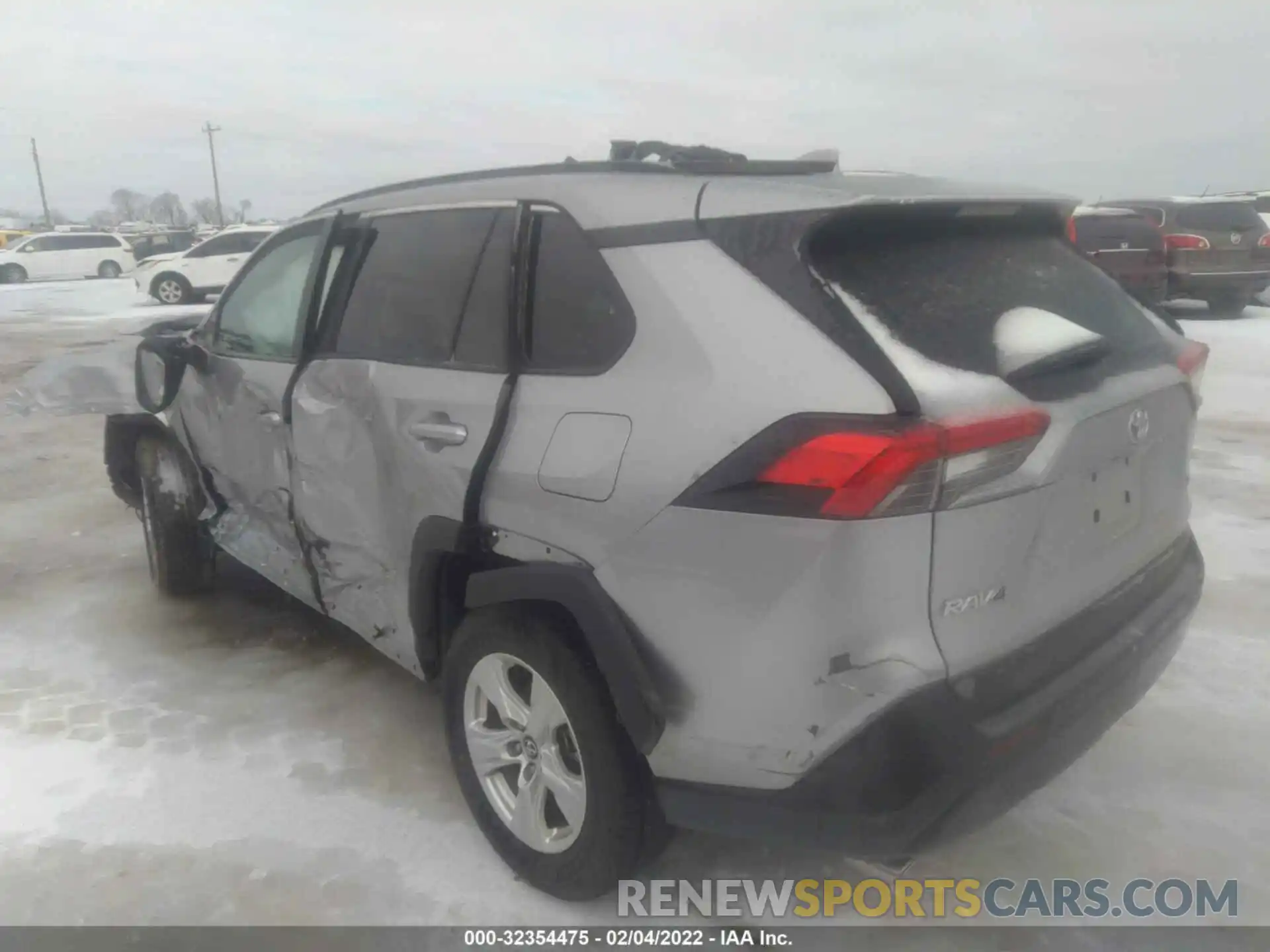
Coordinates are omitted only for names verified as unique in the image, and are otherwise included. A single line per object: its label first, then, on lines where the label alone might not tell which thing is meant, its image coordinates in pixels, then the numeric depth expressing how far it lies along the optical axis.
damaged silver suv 1.79
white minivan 29.27
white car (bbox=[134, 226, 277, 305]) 20.95
